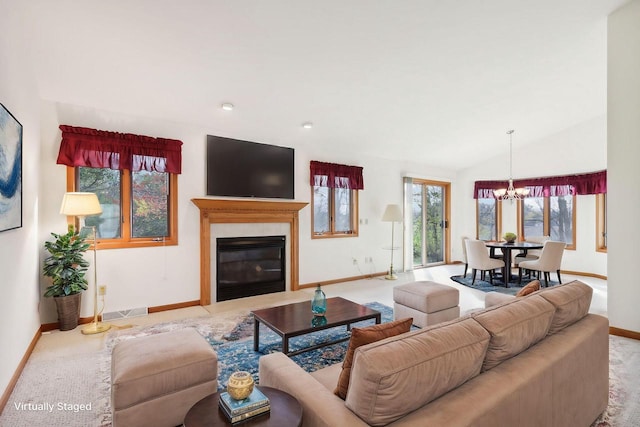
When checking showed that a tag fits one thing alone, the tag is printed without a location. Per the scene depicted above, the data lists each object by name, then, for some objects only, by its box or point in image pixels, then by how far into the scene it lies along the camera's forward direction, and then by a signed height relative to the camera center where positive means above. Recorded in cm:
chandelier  609 +41
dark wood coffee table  259 -89
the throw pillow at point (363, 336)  127 -50
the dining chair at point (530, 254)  622 -79
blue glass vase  286 -78
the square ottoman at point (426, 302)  330 -91
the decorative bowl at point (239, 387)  122 -64
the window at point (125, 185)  368 +36
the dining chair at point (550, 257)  529 -69
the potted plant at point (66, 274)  335 -61
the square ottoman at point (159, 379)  168 -88
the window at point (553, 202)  634 +27
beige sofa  107 -64
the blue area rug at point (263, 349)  266 -122
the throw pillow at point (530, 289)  214 -49
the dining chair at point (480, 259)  565 -78
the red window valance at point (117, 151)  360 +74
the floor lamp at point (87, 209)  325 +5
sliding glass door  752 -18
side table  115 -73
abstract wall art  214 +30
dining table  564 -60
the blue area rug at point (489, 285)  536 -122
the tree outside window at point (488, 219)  791 -11
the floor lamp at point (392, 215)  627 -1
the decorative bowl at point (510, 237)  613 -42
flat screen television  461 +67
